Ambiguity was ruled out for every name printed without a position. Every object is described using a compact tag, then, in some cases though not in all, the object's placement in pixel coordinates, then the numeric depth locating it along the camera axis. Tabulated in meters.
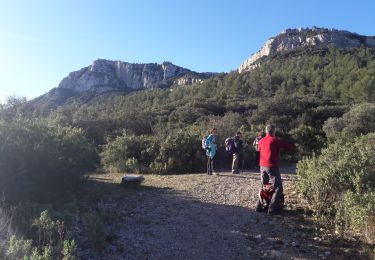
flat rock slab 11.84
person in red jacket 8.87
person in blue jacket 15.04
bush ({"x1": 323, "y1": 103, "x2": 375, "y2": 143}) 21.83
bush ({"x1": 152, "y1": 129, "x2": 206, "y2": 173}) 16.55
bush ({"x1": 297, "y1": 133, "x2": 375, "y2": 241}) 7.04
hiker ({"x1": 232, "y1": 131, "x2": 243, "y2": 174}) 15.44
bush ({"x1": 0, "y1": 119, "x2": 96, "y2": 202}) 8.55
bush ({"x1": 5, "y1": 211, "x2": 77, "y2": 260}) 5.10
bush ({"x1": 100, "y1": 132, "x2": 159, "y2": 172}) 16.34
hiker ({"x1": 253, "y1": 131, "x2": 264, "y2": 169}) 17.74
